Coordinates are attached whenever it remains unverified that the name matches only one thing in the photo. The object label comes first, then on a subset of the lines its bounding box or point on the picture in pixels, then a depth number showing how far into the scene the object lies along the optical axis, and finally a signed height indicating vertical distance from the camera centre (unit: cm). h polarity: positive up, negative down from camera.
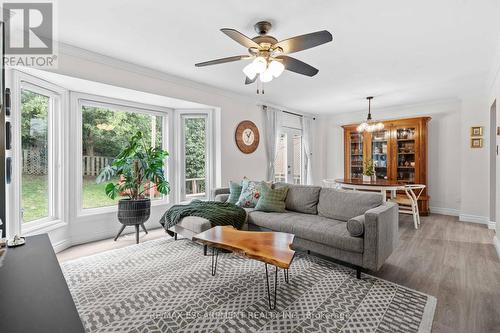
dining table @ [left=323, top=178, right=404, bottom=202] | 403 -35
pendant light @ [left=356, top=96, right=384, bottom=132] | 503 +78
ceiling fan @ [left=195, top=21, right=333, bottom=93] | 197 +98
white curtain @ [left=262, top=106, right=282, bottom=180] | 554 +65
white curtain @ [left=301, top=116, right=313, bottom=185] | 674 +49
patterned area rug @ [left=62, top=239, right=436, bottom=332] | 180 -113
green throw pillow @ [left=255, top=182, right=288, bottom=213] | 356 -51
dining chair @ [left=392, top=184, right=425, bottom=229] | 424 -66
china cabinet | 540 +31
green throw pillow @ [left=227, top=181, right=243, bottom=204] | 405 -45
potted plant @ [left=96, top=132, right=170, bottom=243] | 359 -17
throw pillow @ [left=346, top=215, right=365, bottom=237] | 245 -62
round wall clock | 500 +57
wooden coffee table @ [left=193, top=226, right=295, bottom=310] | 195 -71
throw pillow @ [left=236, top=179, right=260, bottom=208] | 384 -48
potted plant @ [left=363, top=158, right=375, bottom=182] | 470 -17
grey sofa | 242 -69
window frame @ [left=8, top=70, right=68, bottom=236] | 267 +12
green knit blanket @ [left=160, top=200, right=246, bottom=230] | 320 -65
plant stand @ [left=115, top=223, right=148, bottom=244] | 360 -99
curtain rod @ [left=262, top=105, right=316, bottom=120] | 626 +129
